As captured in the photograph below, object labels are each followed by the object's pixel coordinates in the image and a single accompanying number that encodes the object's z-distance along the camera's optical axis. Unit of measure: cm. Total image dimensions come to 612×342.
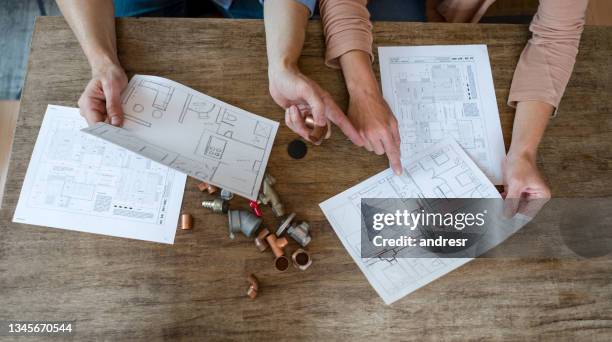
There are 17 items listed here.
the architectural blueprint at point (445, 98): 89
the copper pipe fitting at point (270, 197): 81
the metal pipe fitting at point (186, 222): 80
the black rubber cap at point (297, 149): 86
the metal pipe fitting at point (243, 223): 79
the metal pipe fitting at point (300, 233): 80
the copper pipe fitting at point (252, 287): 76
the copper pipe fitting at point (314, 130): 84
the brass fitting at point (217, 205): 80
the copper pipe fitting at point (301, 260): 79
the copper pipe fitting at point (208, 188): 82
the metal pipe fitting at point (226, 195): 81
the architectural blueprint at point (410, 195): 79
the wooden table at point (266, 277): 76
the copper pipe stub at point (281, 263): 79
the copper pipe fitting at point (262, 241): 79
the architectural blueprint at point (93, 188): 80
